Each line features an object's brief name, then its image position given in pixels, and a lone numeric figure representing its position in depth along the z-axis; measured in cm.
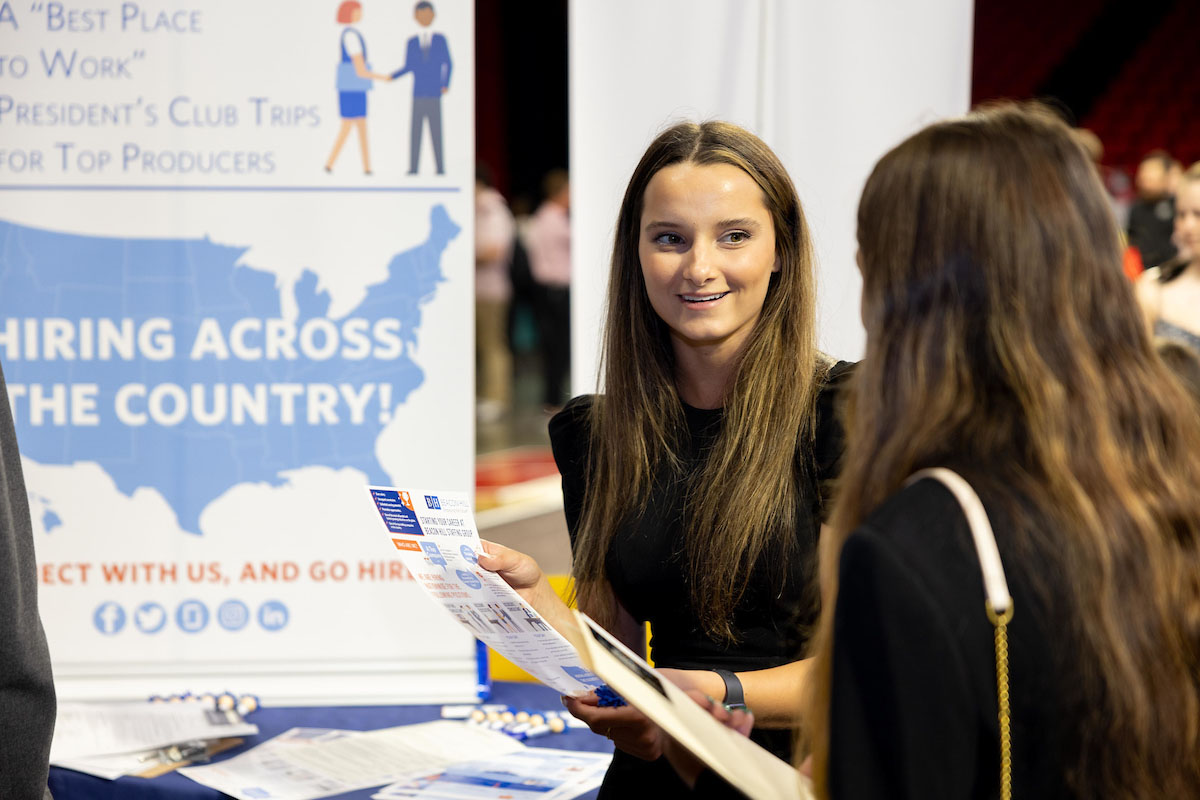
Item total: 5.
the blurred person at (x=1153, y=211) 804
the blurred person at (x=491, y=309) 1074
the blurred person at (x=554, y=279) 1065
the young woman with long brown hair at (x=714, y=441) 161
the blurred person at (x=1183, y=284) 454
